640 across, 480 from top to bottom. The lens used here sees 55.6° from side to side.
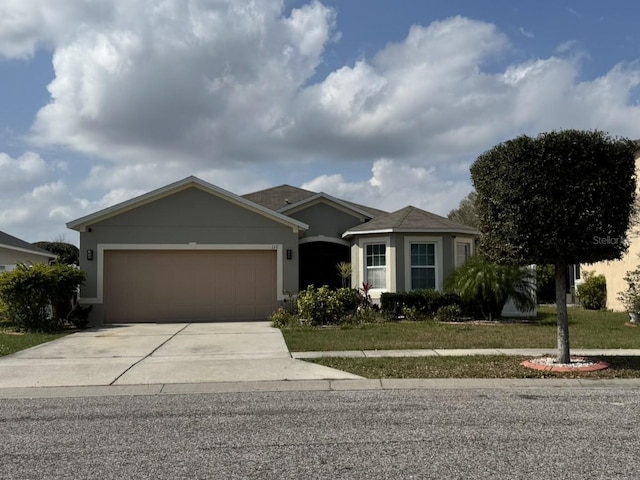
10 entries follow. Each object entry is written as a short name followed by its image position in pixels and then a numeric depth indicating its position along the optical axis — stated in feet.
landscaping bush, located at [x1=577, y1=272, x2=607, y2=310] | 74.79
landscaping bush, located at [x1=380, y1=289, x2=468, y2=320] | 58.29
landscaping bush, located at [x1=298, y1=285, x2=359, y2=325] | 54.19
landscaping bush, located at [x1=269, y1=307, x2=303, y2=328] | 54.29
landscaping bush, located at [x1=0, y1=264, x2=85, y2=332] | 51.83
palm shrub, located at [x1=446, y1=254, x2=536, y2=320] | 55.88
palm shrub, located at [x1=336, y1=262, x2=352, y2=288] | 63.00
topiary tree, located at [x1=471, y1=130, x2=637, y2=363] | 29.25
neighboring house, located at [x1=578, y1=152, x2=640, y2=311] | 65.41
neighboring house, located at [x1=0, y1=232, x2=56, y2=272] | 80.60
